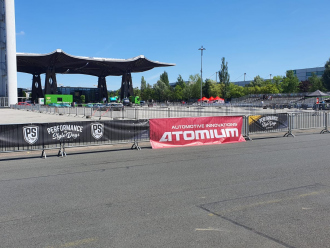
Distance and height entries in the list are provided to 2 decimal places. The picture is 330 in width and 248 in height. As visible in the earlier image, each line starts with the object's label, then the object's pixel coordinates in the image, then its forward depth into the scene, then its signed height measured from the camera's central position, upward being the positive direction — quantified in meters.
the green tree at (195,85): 106.69 +7.68
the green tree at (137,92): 148.82 +7.81
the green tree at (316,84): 84.19 +6.03
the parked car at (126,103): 80.36 +1.38
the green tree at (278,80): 95.18 +8.21
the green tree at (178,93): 118.70 +5.61
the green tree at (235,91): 99.03 +5.08
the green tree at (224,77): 100.06 +9.84
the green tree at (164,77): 138.76 +13.79
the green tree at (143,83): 146.43 +11.61
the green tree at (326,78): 81.42 +7.37
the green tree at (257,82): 102.30 +8.33
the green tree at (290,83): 88.06 +6.61
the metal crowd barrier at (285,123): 16.84 -0.99
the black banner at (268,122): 17.00 -0.88
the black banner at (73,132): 11.66 -0.96
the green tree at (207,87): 104.93 +6.77
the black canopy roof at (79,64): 92.12 +14.98
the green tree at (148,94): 132.36 +6.13
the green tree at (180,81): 127.93 +11.02
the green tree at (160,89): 127.23 +7.68
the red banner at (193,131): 14.31 -1.13
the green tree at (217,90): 101.51 +5.61
